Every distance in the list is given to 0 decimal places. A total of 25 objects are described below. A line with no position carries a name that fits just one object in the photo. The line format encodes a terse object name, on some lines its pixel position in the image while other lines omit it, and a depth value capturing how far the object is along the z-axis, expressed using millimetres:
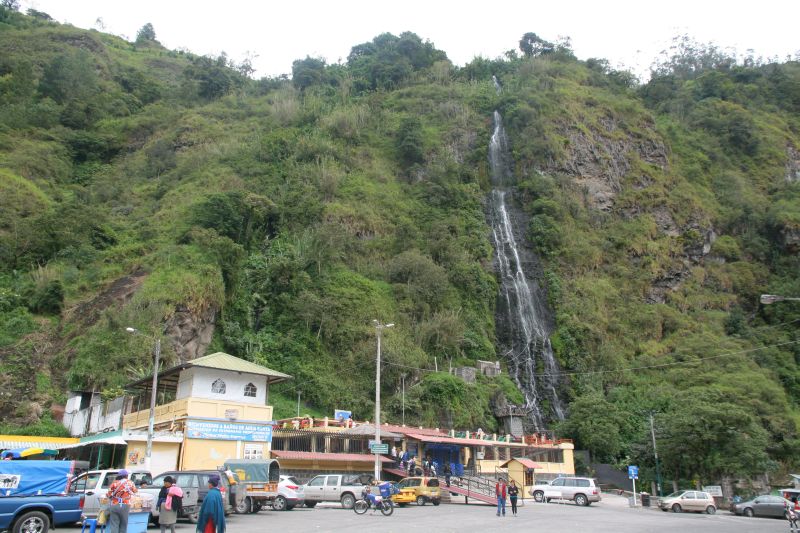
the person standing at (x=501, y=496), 21055
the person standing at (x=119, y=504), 11133
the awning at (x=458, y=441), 32250
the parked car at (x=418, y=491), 23516
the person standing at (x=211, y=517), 9422
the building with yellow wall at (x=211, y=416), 24641
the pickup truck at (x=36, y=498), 12500
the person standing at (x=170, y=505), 12180
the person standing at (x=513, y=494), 21869
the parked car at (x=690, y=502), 29312
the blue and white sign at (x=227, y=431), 25172
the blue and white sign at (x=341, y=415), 34281
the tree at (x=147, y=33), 138625
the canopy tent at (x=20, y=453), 18009
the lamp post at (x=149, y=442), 22470
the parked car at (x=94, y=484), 15922
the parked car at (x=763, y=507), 28500
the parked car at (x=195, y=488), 16972
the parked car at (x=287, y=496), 21688
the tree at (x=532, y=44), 101250
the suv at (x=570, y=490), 29922
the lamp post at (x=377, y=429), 25970
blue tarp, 13539
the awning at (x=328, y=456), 27208
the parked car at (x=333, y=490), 23500
